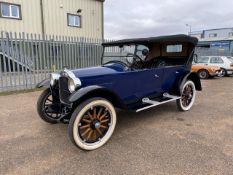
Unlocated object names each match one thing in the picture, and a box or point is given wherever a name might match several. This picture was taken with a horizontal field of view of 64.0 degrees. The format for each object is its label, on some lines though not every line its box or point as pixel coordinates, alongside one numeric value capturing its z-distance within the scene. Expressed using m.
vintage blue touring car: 2.95
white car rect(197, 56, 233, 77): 11.55
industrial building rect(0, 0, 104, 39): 11.46
